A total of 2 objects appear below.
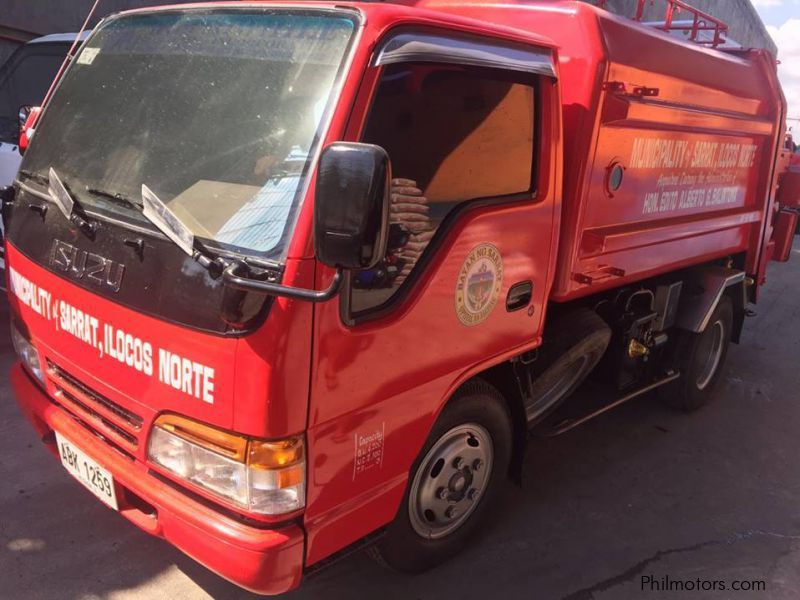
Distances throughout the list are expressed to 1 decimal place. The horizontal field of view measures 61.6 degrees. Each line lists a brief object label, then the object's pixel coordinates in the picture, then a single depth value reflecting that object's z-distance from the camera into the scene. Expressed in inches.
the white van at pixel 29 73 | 228.1
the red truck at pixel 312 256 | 76.2
